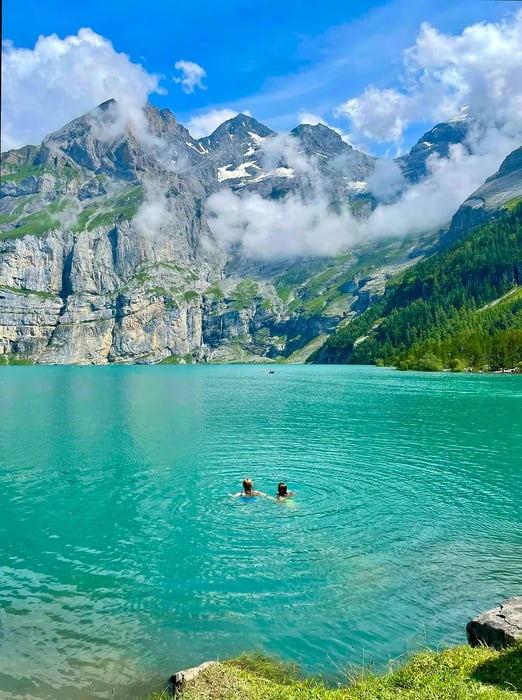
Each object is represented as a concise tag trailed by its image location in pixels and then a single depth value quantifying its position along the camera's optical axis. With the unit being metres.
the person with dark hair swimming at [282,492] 41.91
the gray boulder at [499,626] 17.09
